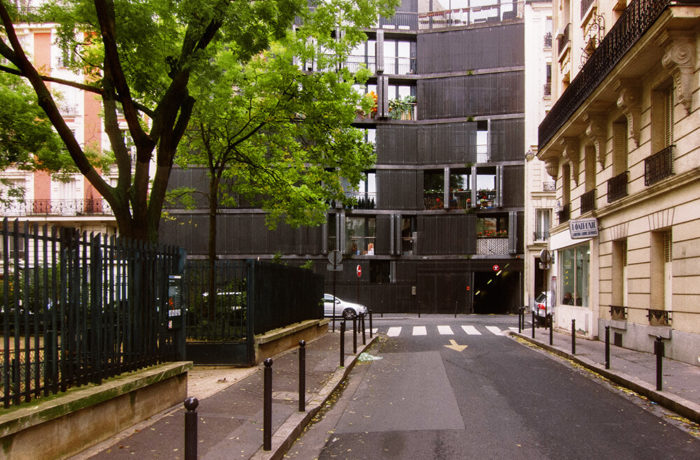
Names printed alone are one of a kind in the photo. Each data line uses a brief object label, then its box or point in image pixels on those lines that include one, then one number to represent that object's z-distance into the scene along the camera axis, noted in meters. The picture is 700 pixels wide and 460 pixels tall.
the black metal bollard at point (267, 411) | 5.91
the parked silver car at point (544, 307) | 22.77
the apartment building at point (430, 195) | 36.56
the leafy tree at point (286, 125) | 15.19
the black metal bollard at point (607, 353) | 11.21
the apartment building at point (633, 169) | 12.07
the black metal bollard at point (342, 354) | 11.45
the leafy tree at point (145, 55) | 8.80
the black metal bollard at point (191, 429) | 3.84
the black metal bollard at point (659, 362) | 8.73
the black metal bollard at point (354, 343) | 13.89
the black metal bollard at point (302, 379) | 7.72
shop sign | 18.19
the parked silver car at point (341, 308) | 29.78
